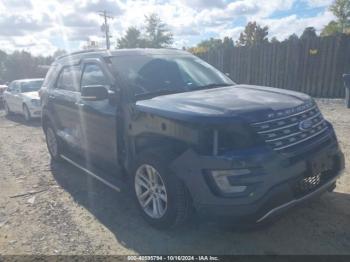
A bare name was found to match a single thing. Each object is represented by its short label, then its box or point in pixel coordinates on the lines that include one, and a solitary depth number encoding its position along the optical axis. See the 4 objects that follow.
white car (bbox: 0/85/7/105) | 17.50
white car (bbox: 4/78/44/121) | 11.14
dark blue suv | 2.87
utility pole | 46.91
